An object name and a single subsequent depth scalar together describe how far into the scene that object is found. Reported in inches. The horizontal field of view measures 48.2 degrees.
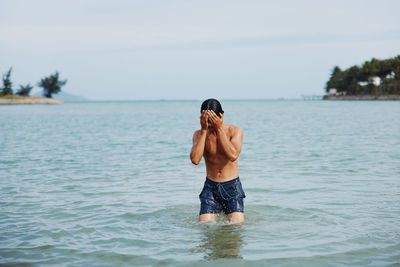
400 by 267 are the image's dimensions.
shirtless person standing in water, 239.3
